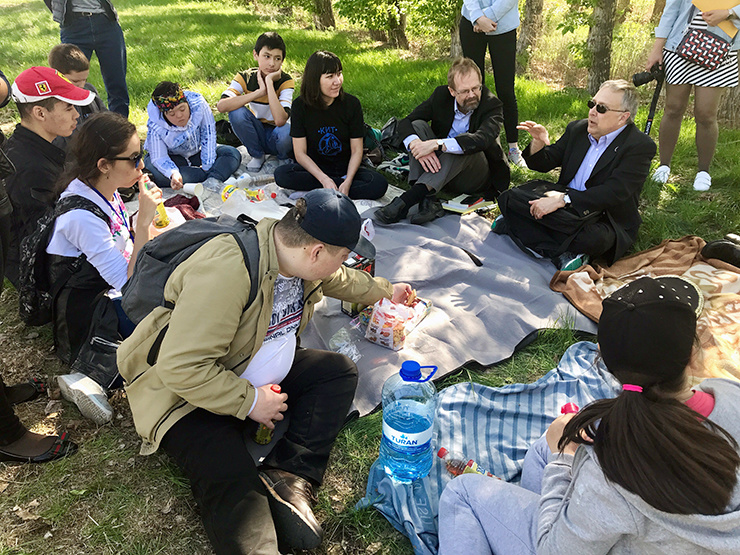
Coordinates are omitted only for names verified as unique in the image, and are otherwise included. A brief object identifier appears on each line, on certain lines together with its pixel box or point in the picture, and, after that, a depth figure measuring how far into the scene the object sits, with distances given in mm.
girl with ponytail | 1302
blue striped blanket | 2412
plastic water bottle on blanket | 2406
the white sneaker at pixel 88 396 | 2846
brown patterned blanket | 3105
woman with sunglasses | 2939
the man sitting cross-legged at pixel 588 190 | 3873
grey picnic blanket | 3334
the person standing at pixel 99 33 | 5676
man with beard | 4691
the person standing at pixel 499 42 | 5293
